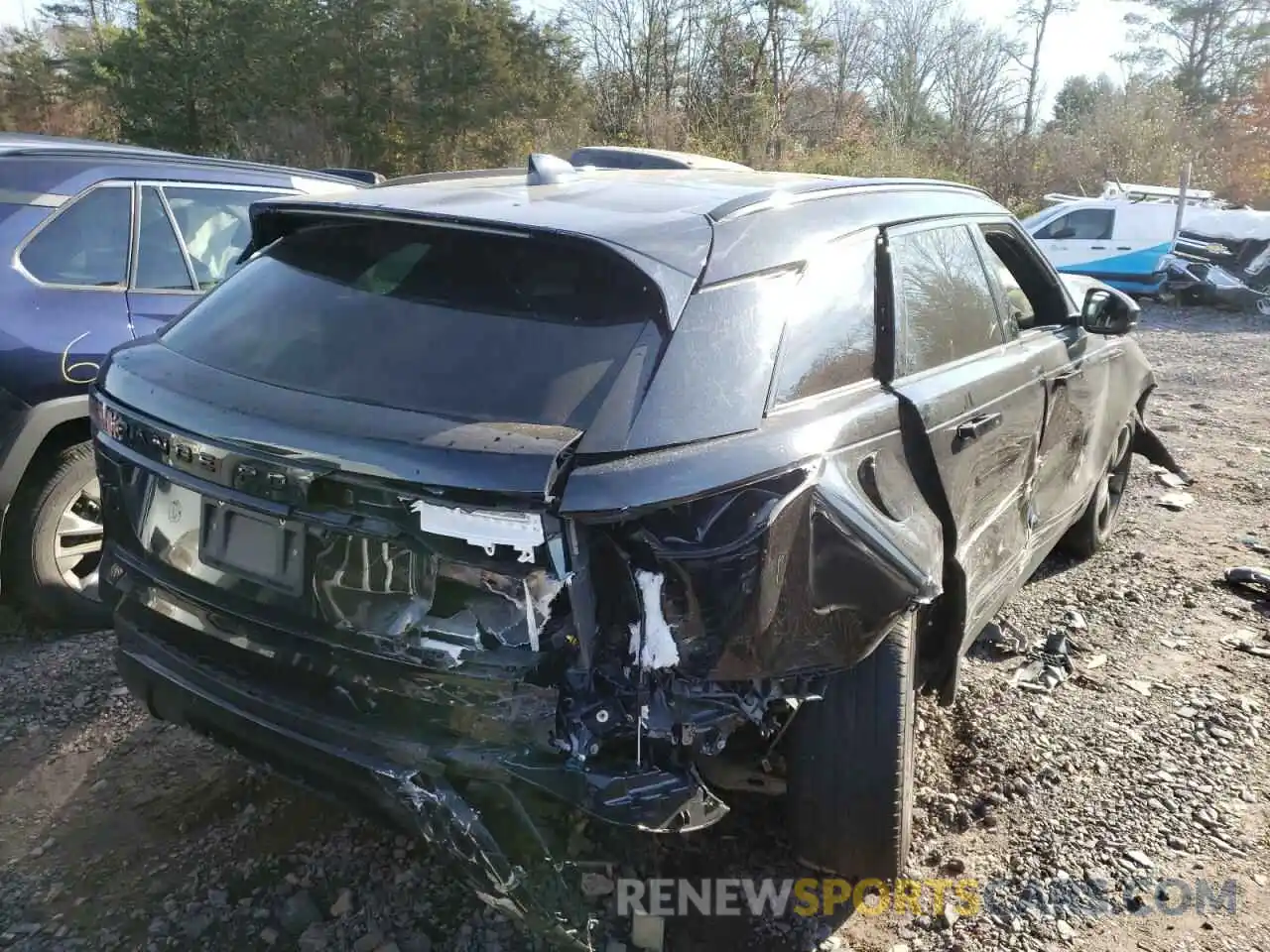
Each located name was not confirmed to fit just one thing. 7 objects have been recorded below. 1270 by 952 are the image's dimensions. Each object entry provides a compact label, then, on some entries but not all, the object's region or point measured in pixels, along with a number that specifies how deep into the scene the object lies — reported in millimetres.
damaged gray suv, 1897
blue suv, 3496
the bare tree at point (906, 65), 32438
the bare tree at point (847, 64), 28484
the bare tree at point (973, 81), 34906
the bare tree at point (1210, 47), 33250
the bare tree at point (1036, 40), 36988
